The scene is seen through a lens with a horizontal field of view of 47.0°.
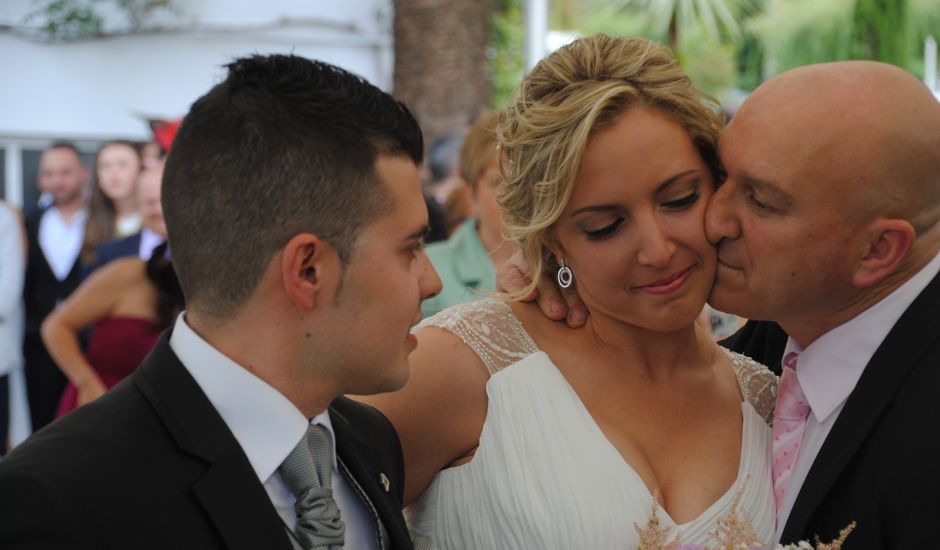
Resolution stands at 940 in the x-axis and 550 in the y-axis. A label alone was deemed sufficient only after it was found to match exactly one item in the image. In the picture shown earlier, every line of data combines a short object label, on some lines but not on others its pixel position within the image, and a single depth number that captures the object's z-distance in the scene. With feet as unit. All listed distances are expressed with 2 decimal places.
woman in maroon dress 18.75
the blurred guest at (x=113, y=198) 27.14
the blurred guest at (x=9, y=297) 26.30
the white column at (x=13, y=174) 43.34
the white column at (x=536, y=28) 31.42
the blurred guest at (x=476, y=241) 18.51
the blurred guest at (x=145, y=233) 23.16
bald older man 8.85
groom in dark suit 6.49
